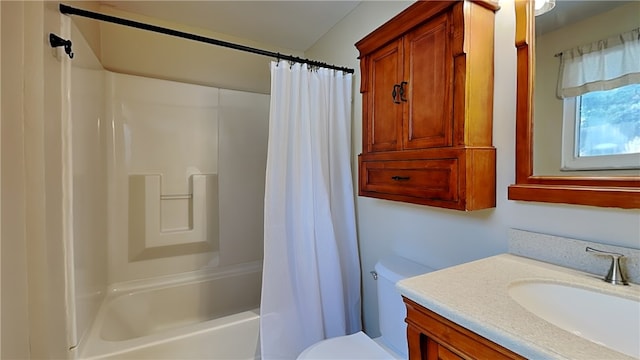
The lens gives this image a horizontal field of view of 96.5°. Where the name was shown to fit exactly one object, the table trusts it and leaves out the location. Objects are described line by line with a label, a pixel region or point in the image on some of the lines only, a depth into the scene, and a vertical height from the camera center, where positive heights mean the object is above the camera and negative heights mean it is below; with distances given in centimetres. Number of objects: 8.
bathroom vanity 52 -30
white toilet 122 -73
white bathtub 140 -89
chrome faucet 73 -26
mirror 89 +14
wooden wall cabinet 101 +28
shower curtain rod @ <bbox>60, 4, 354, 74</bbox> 121 +69
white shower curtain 156 -23
